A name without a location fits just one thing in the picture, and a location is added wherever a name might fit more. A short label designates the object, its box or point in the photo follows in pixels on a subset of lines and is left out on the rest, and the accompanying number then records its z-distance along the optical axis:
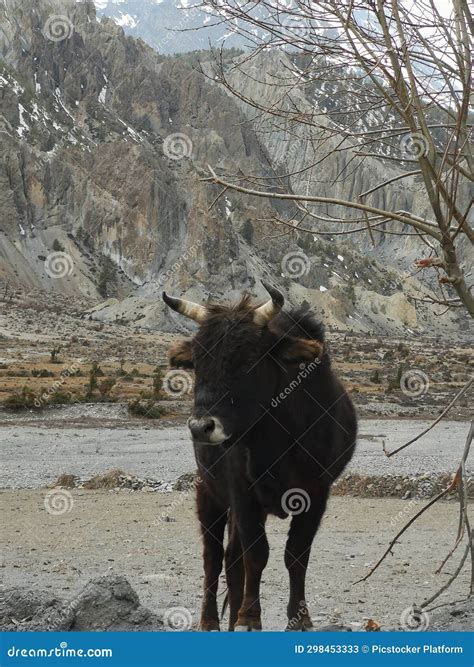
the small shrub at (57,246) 102.75
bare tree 4.43
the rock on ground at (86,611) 5.66
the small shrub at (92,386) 31.05
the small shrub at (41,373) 38.41
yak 5.55
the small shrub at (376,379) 42.28
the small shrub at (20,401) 28.58
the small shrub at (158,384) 32.78
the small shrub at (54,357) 45.16
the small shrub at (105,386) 31.89
